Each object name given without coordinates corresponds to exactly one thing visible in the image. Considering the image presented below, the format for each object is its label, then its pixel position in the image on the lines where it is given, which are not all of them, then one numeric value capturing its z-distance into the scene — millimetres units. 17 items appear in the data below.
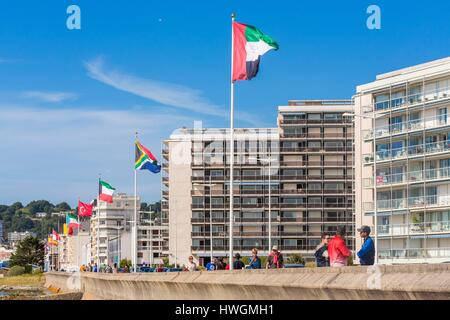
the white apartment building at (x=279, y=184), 166500
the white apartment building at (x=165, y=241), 191388
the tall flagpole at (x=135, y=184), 80156
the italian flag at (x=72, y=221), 114725
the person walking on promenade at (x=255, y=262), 32531
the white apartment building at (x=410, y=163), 101000
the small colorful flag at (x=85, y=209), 105500
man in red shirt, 23062
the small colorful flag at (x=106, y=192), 87562
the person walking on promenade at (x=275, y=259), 32938
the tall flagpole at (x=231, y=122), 42406
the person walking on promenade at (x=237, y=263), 35156
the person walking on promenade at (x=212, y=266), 40112
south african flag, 72688
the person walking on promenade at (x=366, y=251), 22500
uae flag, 41653
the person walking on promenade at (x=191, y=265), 41850
